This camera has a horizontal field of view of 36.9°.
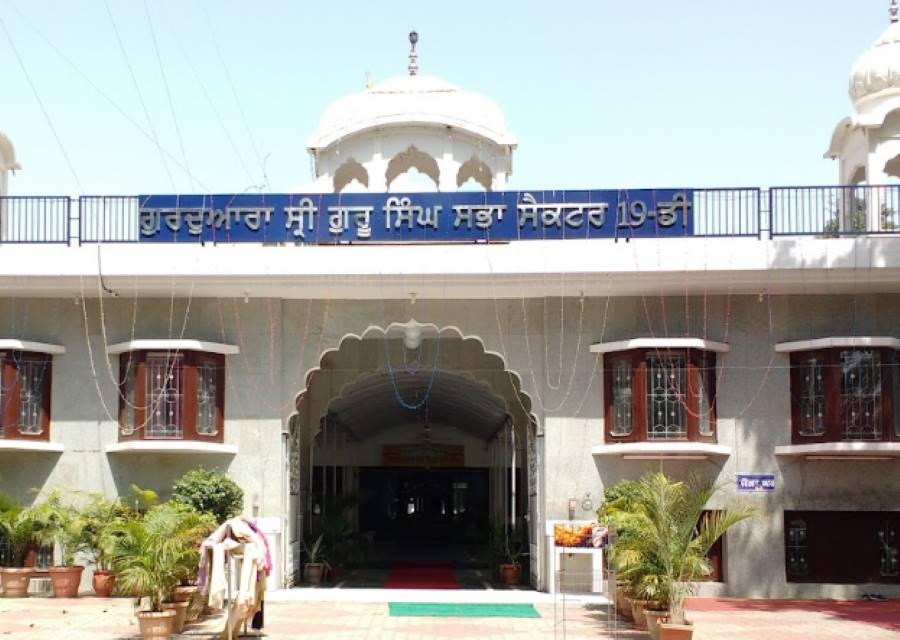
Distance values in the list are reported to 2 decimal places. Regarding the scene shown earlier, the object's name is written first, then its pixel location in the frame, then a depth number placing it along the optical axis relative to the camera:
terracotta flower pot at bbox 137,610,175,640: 15.85
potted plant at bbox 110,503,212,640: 15.91
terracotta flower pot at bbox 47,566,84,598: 21.80
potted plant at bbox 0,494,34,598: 21.72
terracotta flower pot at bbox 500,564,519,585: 26.23
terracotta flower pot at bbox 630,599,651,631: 18.02
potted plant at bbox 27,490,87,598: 21.50
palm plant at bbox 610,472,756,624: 16.94
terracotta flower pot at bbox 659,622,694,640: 16.08
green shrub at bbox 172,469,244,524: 21.84
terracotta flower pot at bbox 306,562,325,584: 25.36
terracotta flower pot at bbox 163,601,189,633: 16.45
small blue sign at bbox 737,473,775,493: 22.56
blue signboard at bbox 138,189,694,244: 22.70
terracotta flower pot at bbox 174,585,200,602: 16.97
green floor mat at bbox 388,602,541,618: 20.08
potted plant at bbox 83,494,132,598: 21.50
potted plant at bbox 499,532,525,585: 26.28
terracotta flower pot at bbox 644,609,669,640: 16.72
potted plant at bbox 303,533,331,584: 25.39
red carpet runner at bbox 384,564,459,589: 26.55
